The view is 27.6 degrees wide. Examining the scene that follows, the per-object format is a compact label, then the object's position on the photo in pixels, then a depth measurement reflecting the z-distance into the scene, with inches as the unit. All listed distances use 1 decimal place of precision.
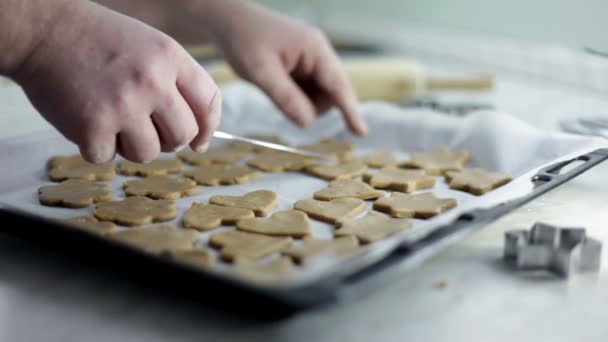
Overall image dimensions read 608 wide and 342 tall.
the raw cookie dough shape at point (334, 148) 44.3
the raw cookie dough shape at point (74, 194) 38.0
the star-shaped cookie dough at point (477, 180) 39.6
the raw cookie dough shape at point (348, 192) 39.0
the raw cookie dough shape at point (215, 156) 43.6
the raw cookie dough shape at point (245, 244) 33.2
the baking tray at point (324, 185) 29.1
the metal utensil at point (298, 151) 43.9
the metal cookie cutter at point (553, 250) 32.7
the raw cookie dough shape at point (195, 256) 32.3
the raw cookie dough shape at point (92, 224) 35.2
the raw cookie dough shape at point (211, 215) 36.0
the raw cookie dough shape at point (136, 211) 36.4
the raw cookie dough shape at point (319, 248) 33.1
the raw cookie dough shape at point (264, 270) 29.6
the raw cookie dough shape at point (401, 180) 40.0
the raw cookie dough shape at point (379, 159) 42.9
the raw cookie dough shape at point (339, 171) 41.6
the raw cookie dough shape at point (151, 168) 41.7
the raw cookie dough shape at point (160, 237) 33.6
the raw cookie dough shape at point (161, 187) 39.1
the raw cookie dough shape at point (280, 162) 42.6
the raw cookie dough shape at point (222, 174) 40.9
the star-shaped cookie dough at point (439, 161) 42.1
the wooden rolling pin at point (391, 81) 52.4
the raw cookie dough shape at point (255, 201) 37.5
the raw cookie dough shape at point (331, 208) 36.9
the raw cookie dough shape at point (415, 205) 37.2
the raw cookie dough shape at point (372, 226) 34.8
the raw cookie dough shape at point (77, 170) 40.9
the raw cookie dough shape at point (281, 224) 35.2
